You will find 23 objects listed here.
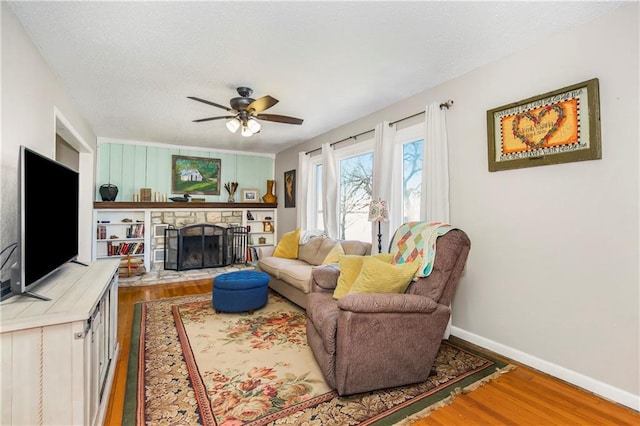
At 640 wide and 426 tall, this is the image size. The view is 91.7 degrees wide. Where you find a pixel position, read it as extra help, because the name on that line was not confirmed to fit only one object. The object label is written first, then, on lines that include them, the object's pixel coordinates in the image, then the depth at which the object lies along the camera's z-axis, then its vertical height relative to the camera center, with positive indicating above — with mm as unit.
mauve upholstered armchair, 1941 -751
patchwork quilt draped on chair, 2346 -218
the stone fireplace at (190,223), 5863 -135
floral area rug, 1818 -1156
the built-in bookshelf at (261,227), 6785 -229
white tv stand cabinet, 1280 -621
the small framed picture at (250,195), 6762 +470
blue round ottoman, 3461 -871
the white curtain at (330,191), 4680 +391
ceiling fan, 3086 +1079
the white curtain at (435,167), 3035 +489
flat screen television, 1474 -24
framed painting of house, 6122 +844
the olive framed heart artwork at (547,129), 2119 +665
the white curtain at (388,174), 3678 +514
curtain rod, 3046 +1122
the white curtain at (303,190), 5477 +471
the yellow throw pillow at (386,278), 2289 -455
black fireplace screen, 5855 -589
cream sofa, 3637 -649
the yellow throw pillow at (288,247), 4758 -470
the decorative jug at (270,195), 6766 +472
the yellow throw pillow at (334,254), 3563 -443
